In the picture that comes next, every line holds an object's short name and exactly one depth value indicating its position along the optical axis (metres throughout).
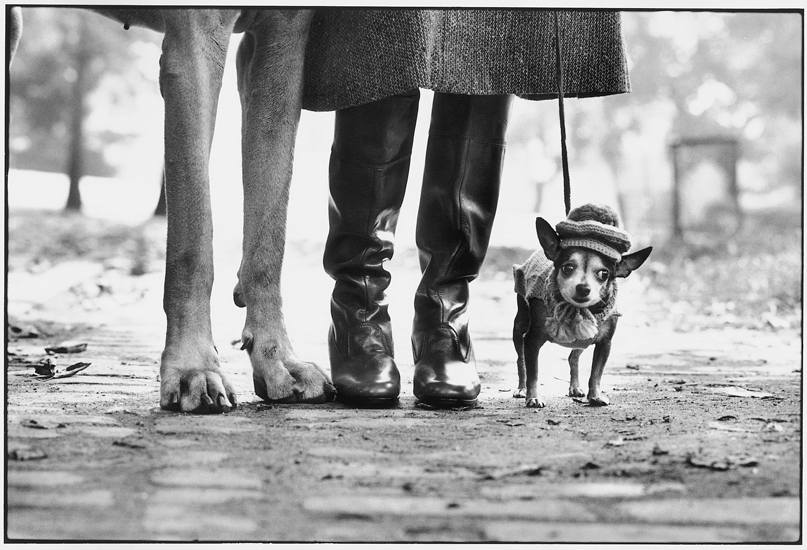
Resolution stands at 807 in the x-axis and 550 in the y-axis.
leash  2.51
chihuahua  2.41
